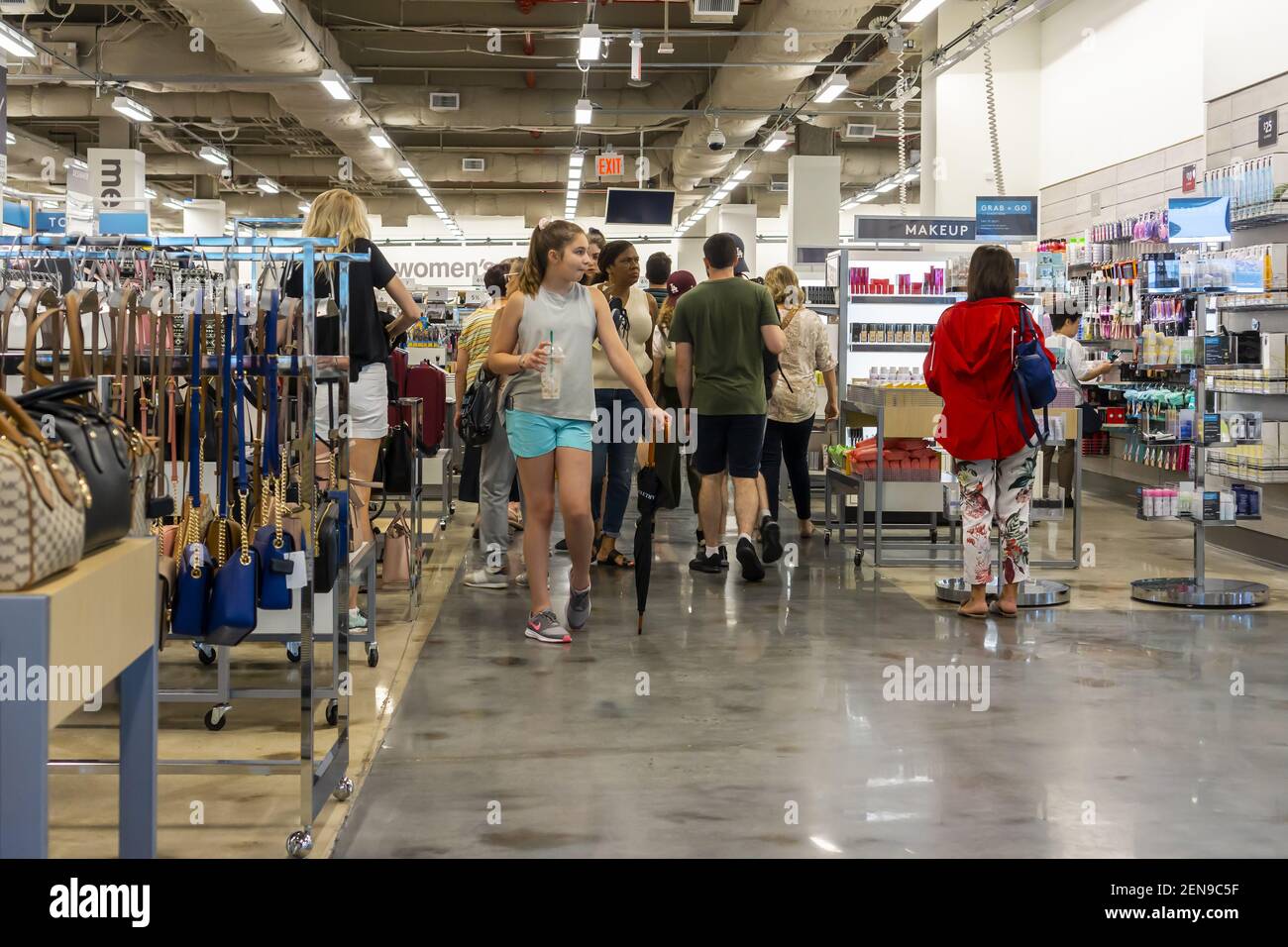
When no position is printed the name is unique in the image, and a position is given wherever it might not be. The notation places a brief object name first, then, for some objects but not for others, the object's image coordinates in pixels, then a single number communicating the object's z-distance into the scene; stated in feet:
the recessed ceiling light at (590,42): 36.58
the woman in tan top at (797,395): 25.08
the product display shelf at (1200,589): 20.36
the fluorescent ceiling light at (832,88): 43.85
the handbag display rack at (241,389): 10.44
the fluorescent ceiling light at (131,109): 45.82
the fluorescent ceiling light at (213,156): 59.98
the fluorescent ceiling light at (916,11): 33.10
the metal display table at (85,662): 5.82
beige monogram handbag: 5.82
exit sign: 60.90
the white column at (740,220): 85.87
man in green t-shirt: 21.09
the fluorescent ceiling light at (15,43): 34.17
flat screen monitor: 50.11
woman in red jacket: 18.72
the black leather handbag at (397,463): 19.67
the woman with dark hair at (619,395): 21.65
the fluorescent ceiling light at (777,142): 58.39
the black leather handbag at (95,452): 6.63
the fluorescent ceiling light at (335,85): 43.80
